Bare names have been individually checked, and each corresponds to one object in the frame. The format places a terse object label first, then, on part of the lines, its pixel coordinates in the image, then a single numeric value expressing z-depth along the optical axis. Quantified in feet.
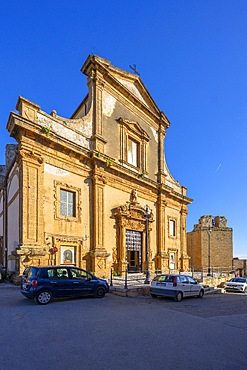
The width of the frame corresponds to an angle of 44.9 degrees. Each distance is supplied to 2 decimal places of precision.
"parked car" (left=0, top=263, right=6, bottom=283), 50.39
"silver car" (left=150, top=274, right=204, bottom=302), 43.70
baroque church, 48.75
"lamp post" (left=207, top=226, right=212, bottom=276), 119.69
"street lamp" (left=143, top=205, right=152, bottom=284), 54.53
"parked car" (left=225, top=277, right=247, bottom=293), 68.59
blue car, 33.35
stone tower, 121.49
